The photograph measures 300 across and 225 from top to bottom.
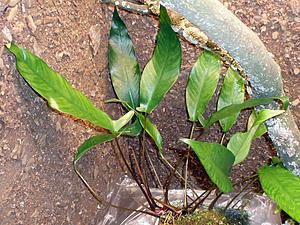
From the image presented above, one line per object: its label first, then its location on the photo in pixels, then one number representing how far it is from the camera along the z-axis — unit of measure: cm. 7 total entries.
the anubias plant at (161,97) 99
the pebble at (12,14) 99
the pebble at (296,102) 137
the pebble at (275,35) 129
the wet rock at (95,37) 127
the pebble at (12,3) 99
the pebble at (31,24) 104
